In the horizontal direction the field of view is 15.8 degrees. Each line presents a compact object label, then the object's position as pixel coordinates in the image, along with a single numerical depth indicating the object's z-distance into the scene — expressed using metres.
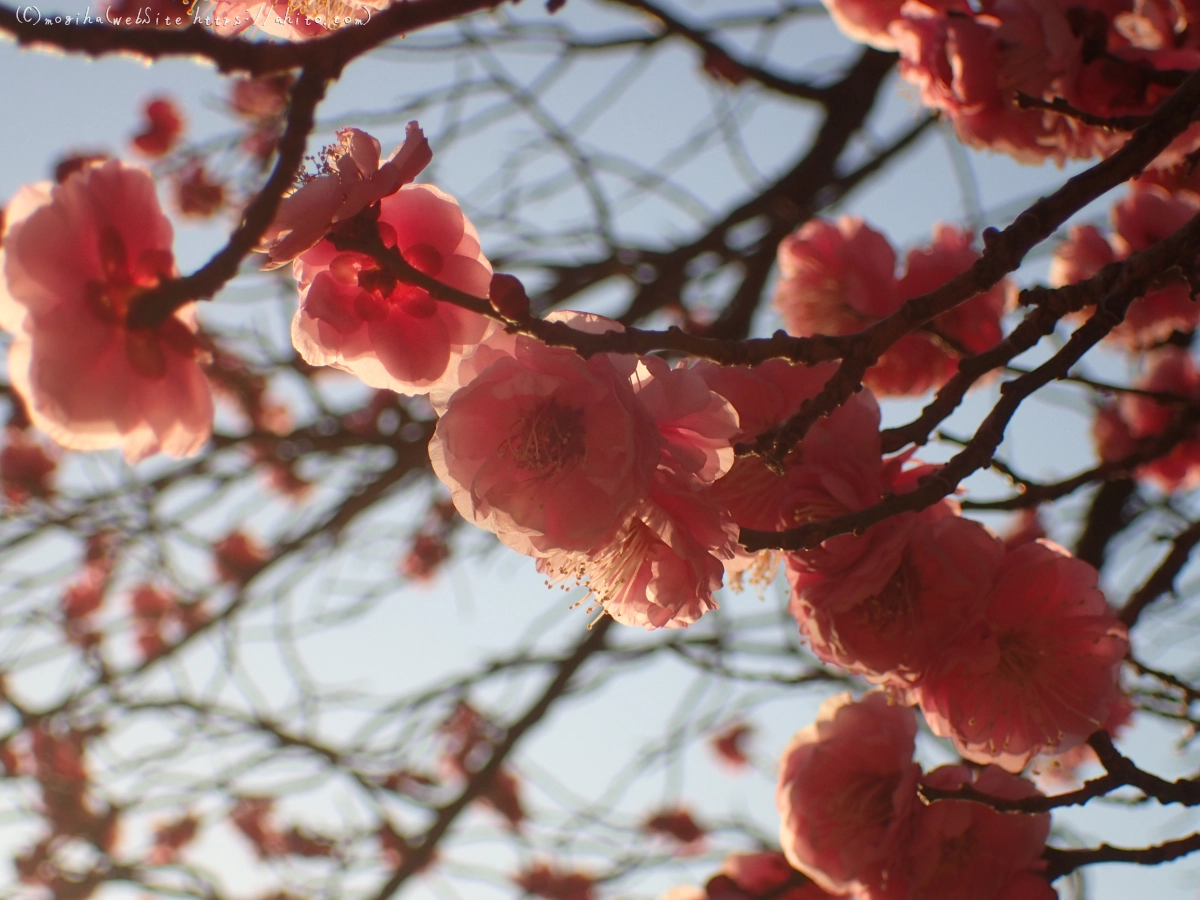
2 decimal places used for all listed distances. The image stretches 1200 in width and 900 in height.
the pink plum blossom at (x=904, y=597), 0.51
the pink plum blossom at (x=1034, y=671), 0.53
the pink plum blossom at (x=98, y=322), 0.48
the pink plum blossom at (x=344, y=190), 0.49
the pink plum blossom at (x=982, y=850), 0.54
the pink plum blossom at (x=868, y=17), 0.59
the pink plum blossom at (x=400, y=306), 0.51
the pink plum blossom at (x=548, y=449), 0.49
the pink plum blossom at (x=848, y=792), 0.54
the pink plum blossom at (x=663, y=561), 0.50
